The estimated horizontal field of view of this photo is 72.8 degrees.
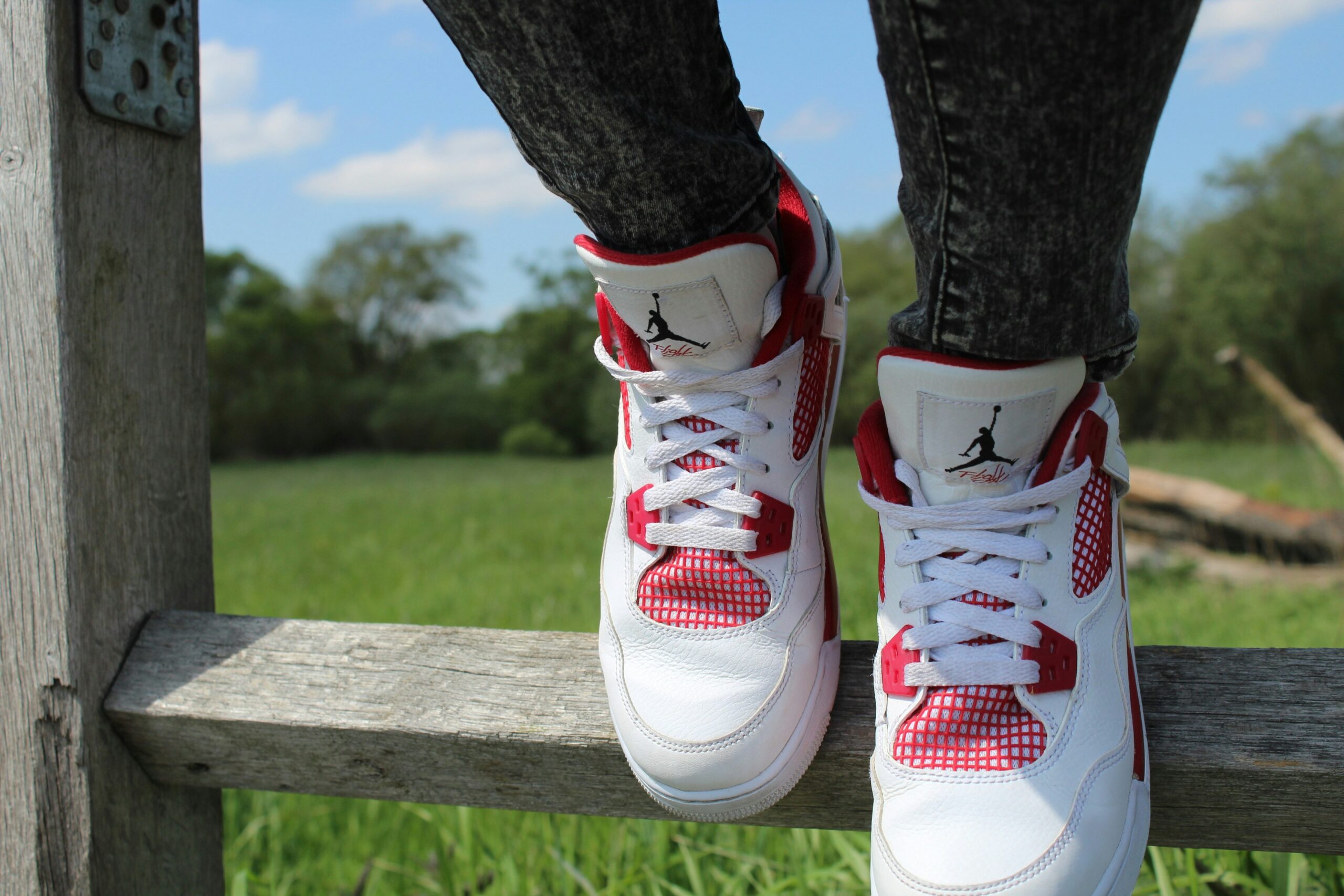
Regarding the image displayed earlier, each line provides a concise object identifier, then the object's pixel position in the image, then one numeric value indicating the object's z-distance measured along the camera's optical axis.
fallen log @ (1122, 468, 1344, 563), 4.55
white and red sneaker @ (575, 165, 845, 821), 0.74
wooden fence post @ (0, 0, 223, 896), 0.91
